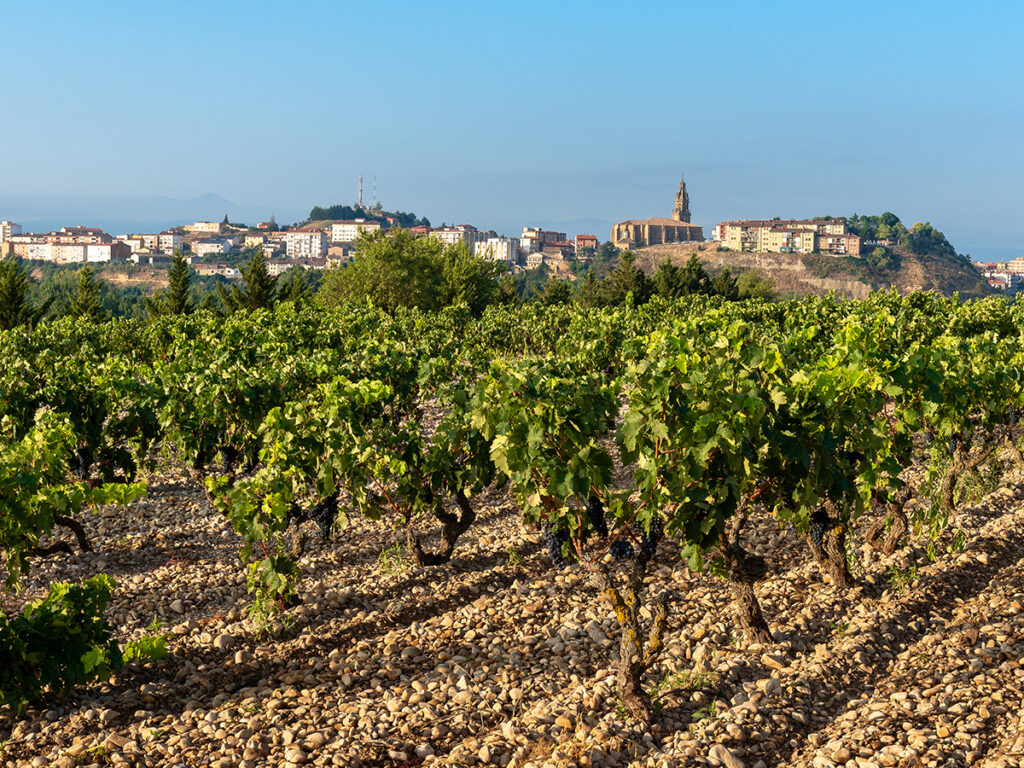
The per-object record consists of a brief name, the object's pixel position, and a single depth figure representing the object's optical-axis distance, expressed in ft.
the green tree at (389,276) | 161.17
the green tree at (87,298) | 144.46
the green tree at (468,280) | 165.48
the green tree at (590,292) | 193.12
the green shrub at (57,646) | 19.56
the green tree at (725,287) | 208.23
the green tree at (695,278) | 202.28
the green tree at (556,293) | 185.57
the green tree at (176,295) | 151.64
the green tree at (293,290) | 163.32
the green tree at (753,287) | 230.89
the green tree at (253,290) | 155.53
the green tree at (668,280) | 193.88
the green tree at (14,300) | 130.31
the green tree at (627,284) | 188.75
